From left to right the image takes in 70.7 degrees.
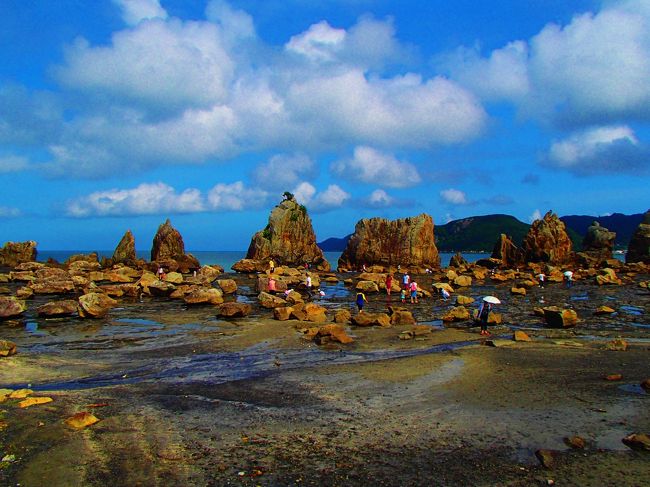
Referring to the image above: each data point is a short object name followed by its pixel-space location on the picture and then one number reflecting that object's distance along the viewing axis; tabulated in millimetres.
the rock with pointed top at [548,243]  96625
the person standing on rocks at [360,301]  37416
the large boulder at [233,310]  33844
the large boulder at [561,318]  29109
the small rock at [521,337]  23672
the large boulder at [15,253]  92812
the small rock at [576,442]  10891
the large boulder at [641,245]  95250
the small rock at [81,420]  12039
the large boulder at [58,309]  33156
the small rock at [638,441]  10539
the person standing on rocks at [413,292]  44250
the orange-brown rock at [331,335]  24672
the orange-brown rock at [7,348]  21047
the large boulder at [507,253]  99500
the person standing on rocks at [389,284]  51781
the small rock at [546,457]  10014
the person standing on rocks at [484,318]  27033
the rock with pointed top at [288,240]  103938
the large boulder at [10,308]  32156
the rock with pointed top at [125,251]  90812
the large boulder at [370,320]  29984
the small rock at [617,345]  21484
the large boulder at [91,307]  32959
